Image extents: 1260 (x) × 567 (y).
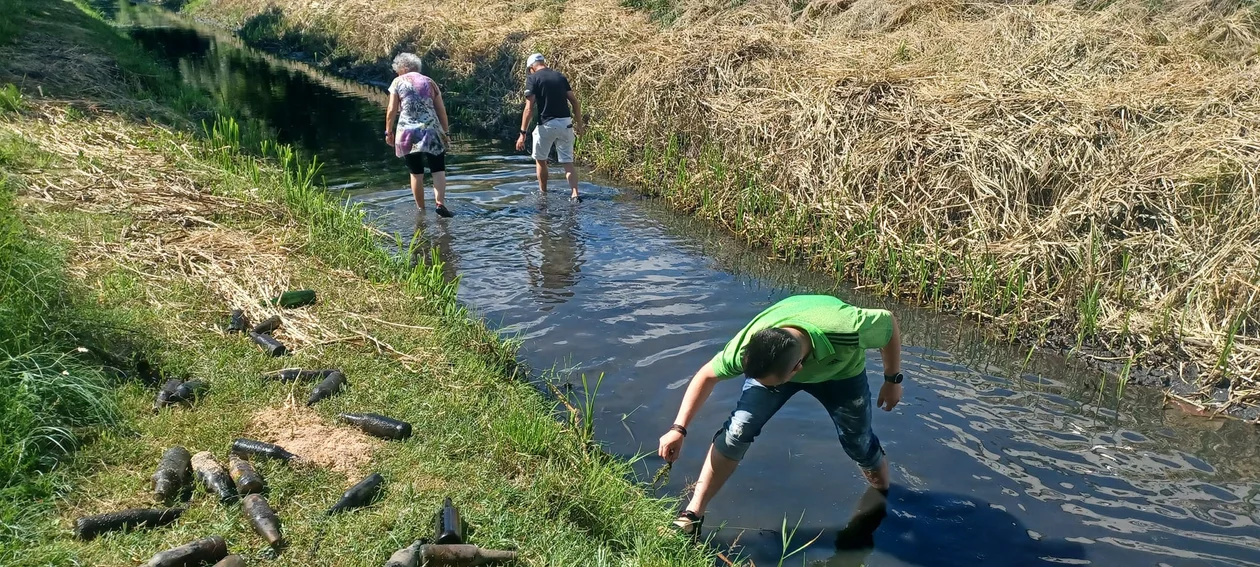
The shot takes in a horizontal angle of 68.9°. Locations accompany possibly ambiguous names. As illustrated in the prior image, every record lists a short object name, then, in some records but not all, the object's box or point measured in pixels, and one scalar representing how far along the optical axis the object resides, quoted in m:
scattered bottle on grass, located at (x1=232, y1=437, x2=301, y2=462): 4.51
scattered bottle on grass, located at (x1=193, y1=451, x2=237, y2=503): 4.16
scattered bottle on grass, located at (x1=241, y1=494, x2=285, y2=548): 3.87
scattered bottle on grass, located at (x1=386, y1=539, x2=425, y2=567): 3.76
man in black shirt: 11.29
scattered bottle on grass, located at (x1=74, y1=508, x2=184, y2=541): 3.79
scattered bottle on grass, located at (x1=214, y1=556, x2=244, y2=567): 3.64
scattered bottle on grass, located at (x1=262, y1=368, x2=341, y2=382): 5.38
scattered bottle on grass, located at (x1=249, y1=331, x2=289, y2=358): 5.74
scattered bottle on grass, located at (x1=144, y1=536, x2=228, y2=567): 3.62
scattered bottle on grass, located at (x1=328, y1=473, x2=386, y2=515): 4.17
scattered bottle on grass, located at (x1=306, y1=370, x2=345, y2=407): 5.20
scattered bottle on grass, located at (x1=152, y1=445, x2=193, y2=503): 4.12
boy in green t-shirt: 4.04
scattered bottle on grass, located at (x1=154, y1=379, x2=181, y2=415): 4.93
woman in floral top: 10.14
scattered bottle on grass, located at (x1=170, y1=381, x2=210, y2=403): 5.01
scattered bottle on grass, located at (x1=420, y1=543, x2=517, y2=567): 3.80
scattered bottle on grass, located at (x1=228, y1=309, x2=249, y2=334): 6.04
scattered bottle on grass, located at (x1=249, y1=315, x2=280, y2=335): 6.02
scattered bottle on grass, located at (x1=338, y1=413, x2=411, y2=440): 4.88
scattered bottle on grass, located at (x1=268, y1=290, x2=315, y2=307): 6.48
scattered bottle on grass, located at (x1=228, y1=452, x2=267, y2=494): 4.20
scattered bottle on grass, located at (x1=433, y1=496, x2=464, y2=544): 3.91
